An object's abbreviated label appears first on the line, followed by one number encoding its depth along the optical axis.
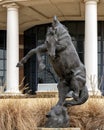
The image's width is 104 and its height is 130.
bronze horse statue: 8.46
